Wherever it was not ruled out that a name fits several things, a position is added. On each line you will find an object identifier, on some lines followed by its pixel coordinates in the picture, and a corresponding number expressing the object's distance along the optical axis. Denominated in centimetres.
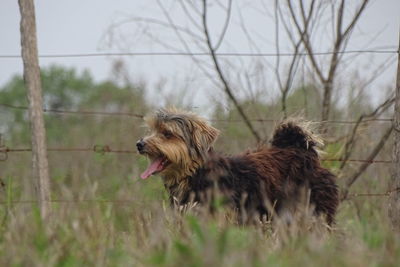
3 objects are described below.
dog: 1271
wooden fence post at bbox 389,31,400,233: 1201
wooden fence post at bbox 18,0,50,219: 1366
